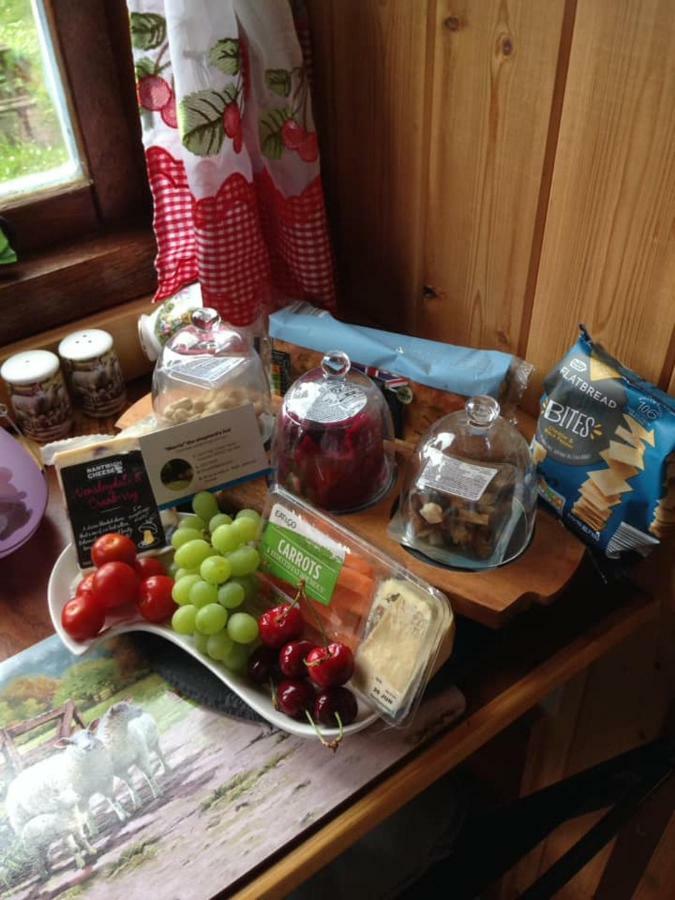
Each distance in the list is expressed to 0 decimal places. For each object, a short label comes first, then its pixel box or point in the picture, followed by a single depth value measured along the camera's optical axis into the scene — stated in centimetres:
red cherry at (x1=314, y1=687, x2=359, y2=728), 77
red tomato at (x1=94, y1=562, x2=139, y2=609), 86
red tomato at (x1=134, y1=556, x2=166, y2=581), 90
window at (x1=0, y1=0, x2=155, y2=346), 116
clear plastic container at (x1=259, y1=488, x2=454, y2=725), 77
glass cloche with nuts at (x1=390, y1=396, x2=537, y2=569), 86
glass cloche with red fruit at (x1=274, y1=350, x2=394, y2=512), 91
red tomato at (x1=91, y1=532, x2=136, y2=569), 89
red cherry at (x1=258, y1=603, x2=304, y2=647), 81
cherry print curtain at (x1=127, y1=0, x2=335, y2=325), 94
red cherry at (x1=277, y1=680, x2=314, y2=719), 78
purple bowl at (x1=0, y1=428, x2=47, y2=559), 100
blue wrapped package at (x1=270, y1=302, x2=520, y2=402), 94
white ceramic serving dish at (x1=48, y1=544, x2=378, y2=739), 79
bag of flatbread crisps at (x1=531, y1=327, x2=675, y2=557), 78
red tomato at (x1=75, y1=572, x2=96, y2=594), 87
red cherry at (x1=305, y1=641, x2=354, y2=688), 77
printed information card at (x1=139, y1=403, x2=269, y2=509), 91
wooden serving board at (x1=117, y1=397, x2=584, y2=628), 83
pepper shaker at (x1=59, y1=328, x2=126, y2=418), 118
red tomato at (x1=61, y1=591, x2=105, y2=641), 86
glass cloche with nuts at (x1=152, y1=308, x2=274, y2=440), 100
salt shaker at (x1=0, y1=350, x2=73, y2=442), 113
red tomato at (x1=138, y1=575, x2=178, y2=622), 87
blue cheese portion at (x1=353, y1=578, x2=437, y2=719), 77
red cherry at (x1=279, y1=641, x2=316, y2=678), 79
